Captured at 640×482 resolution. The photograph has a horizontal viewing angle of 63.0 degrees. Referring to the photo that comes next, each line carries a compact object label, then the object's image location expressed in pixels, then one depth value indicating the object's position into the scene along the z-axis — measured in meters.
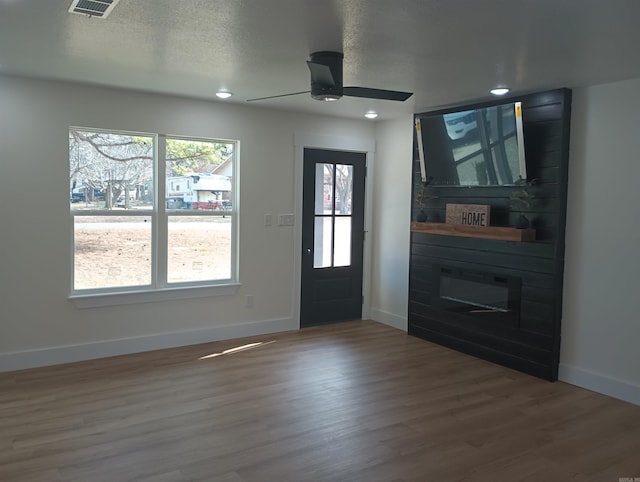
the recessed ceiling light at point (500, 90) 4.38
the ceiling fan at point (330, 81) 3.25
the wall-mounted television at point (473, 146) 4.47
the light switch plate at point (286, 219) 5.80
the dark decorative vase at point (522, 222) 4.51
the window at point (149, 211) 4.77
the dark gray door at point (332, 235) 6.03
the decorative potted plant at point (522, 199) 4.52
